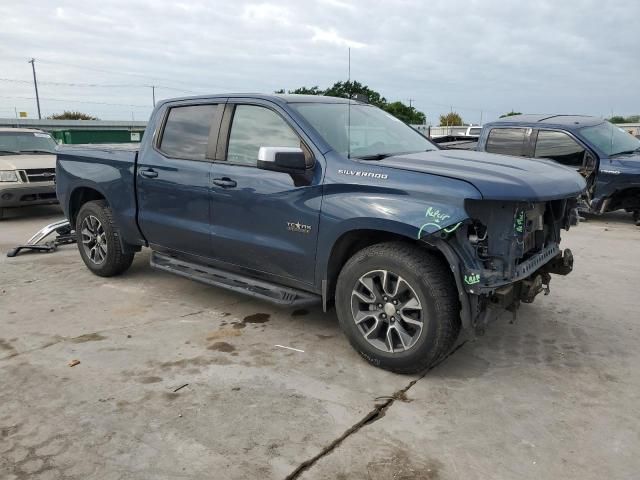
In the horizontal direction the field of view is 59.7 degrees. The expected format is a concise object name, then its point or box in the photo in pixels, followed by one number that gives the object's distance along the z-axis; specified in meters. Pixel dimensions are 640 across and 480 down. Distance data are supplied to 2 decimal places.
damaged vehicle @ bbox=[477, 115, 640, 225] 8.80
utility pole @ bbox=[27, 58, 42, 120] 48.78
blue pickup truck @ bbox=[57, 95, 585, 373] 3.40
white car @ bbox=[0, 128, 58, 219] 9.51
